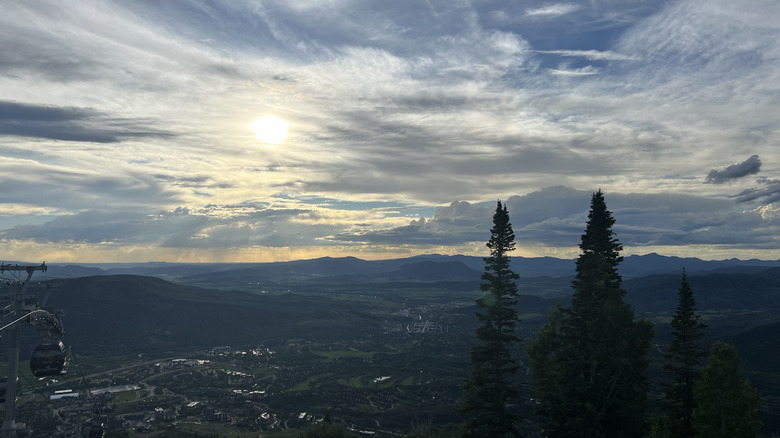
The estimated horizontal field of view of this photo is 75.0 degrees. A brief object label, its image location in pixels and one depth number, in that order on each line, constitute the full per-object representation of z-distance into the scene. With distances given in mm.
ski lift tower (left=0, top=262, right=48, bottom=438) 59969
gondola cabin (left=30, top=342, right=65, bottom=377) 67562
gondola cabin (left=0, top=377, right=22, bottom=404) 63750
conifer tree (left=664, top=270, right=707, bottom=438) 47219
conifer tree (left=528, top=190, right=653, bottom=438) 43031
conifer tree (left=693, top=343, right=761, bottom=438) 35500
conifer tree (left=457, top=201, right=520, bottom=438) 46906
